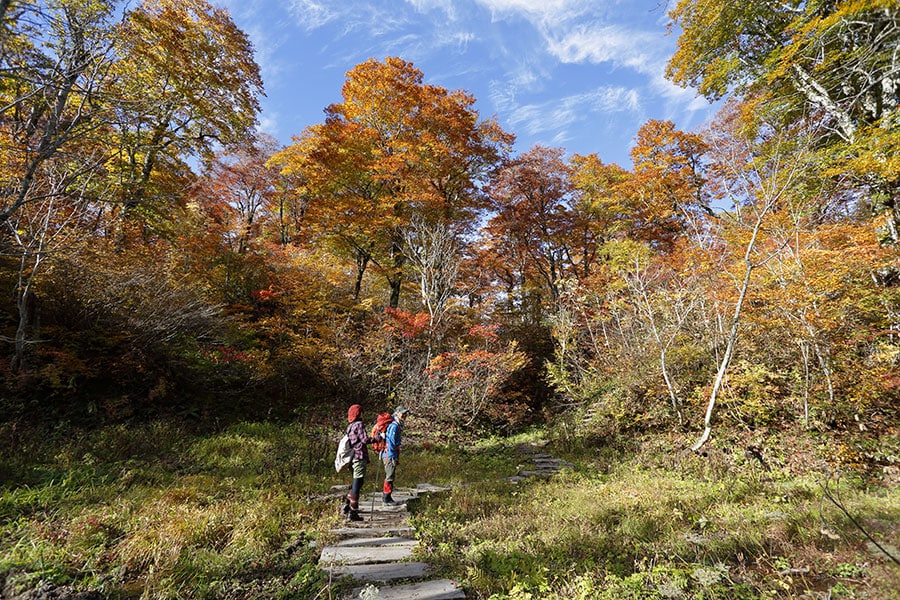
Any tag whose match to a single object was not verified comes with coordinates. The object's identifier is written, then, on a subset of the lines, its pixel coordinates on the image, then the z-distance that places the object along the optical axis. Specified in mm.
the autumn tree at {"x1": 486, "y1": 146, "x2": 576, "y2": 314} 16938
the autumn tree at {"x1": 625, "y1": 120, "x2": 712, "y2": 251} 14406
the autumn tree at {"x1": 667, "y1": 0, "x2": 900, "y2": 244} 6559
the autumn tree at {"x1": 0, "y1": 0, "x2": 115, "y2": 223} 3803
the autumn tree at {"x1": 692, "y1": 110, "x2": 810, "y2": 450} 6898
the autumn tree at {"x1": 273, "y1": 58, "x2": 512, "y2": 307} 13203
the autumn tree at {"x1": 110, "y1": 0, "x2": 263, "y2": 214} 9305
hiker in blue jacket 5904
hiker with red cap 5254
